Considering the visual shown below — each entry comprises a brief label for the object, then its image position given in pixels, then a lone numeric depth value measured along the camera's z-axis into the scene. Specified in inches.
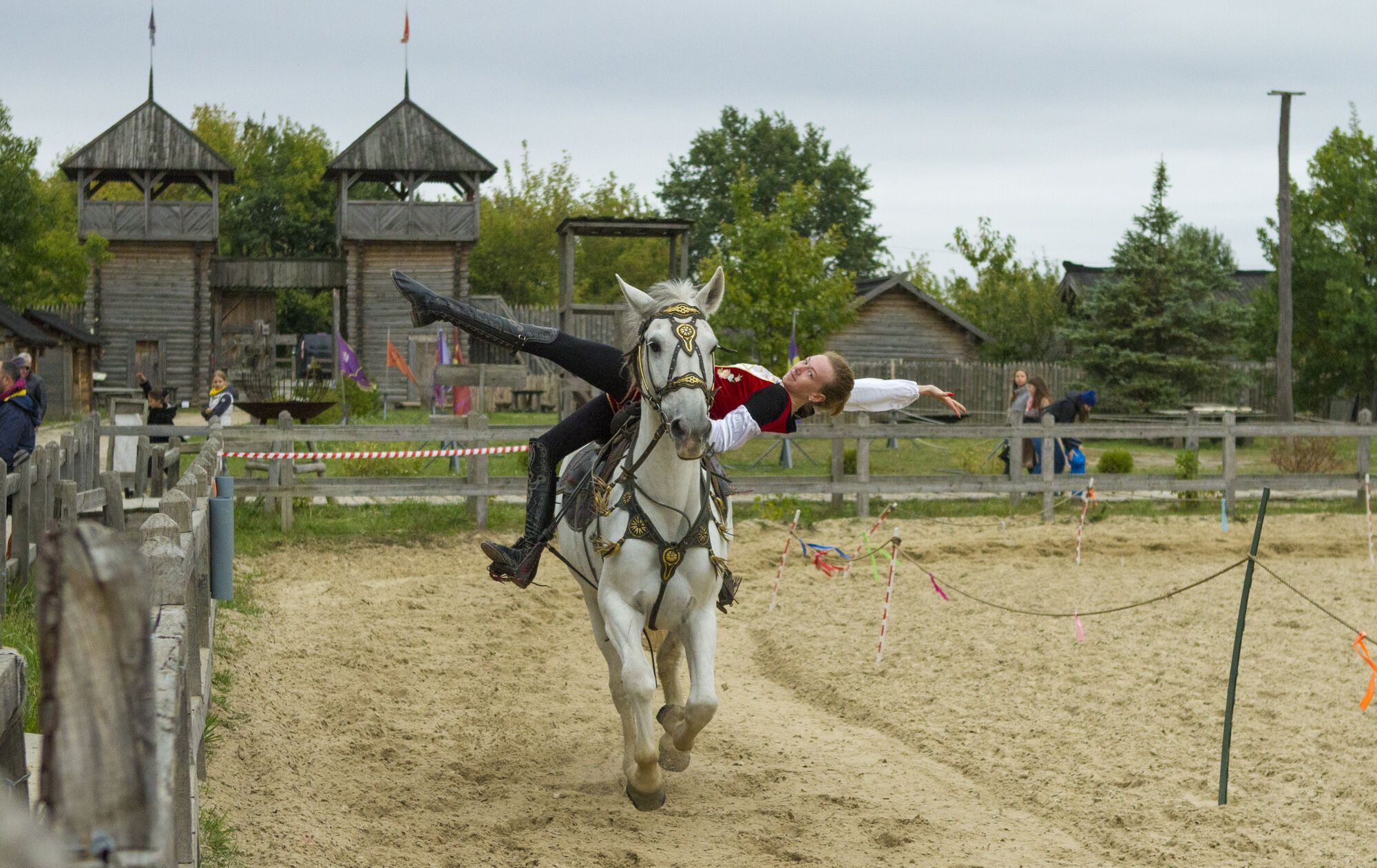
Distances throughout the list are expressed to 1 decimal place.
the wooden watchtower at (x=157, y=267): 1572.3
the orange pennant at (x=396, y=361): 981.8
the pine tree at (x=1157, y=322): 1266.0
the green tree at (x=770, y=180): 2679.6
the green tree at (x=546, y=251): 2432.3
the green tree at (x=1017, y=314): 1612.9
